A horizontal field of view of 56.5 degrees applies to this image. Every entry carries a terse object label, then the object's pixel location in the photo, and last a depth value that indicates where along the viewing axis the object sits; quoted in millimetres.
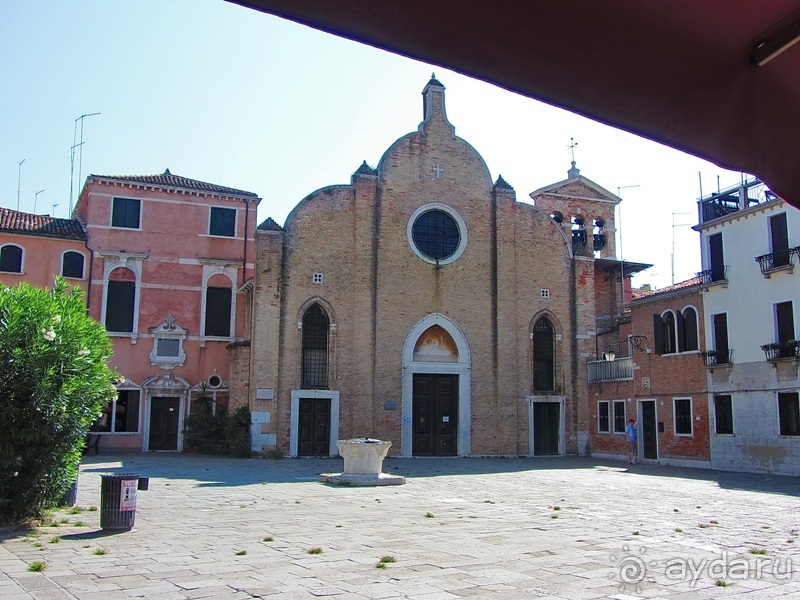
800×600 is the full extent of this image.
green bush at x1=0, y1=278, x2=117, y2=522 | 11078
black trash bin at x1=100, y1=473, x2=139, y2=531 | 10797
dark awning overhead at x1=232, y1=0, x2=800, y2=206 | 1739
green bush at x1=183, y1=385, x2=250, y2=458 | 26766
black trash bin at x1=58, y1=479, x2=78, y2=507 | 13153
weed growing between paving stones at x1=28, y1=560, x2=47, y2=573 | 8156
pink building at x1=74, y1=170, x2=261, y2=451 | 29141
